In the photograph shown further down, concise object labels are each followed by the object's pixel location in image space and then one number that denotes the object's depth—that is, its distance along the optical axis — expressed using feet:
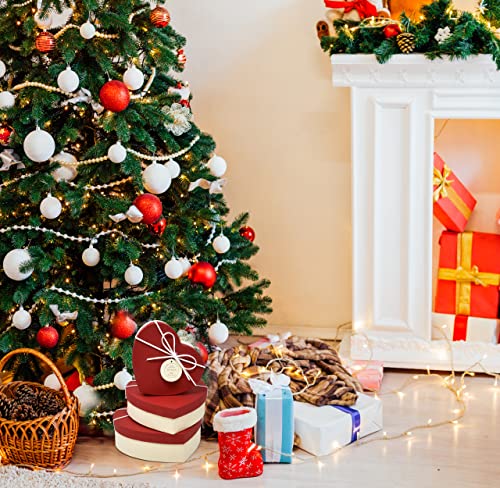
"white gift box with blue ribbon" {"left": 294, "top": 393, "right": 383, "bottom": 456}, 13.28
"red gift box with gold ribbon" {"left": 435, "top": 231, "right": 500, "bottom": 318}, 16.78
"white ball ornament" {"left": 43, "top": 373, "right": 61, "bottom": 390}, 14.06
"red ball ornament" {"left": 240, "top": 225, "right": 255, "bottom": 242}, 16.65
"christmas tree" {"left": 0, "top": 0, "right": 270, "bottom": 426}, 13.69
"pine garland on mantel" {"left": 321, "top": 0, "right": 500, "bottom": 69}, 14.96
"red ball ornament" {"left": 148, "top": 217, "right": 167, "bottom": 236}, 14.26
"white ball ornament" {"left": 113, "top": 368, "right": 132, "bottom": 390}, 13.87
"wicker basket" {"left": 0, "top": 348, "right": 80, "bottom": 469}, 12.72
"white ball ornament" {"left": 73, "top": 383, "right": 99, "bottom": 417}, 14.03
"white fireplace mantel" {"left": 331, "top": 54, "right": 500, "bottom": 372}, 15.70
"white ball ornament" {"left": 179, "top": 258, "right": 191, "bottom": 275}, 14.65
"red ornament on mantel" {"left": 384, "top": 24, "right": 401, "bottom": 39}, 15.47
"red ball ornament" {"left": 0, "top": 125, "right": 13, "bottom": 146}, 13.89
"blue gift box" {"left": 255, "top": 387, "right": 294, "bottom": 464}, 12.97
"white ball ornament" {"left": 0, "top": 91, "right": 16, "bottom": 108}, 13.71
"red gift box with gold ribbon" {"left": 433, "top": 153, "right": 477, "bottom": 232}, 16.75
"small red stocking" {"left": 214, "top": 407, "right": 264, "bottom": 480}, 12.45
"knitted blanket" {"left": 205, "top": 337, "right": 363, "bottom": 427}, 13.86
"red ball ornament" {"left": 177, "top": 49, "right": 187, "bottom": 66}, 15.22
